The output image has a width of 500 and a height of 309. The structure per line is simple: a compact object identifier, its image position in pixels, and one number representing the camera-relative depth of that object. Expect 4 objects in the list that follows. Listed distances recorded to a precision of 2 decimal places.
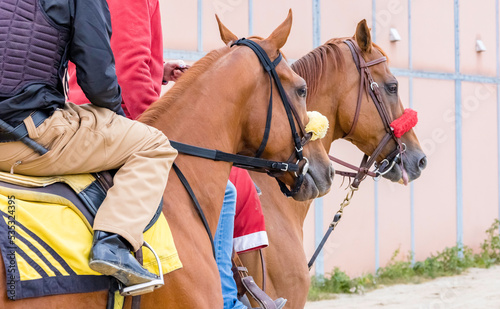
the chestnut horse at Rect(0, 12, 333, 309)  4.38
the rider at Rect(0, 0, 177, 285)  3.83
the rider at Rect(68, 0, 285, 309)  5.58
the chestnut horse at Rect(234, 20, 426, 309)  6.83
